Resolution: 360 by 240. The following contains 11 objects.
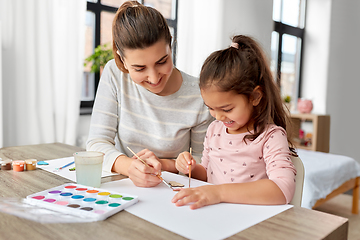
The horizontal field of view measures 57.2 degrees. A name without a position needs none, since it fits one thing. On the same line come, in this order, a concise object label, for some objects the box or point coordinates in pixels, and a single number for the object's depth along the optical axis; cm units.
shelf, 369
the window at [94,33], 268
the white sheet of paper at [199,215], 57
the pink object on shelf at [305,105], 384
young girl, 90
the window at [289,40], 427
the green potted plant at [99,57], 253
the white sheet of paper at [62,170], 93
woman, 108
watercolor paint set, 62
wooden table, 54
